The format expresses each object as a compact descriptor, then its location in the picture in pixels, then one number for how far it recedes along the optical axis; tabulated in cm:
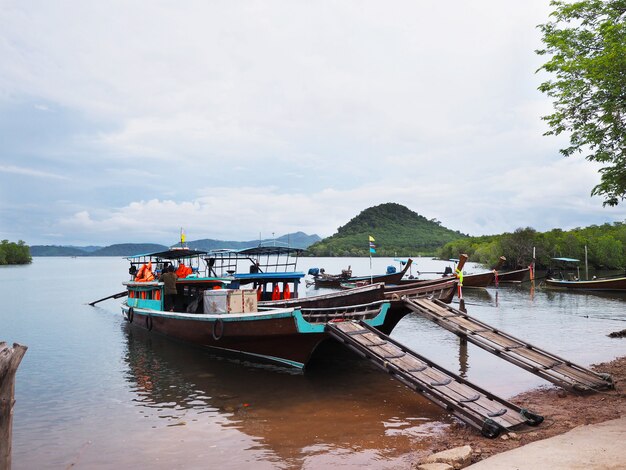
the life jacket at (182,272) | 2162
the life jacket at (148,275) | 2238
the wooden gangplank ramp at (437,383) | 855
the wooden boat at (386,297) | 1402
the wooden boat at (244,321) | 1305
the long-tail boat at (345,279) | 4247
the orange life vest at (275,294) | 1829
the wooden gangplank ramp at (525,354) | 1020
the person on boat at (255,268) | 1984
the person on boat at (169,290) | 1900
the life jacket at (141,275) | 2304
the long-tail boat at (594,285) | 3821
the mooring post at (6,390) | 498
